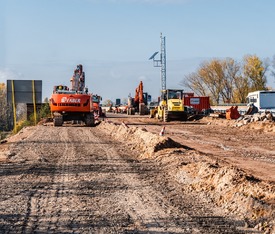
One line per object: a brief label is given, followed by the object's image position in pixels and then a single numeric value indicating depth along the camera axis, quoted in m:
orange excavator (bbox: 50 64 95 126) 34.81
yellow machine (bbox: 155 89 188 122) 42.84
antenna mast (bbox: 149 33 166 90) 100.32
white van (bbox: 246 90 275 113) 49.34
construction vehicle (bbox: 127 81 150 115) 66.12
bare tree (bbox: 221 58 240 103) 94.31
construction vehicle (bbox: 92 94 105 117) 51.95
